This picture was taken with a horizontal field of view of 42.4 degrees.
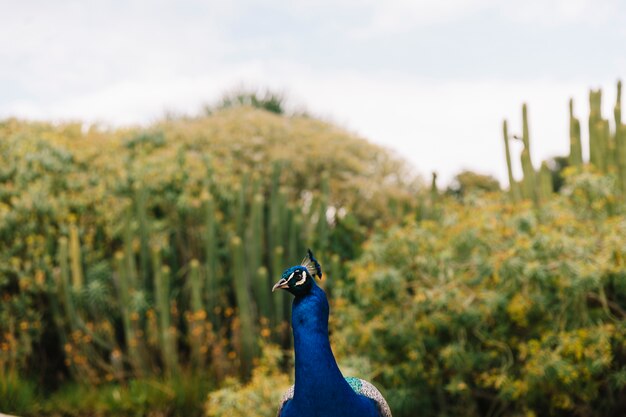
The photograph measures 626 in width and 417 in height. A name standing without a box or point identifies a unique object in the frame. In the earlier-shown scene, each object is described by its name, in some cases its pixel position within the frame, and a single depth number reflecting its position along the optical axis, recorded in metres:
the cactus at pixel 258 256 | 8.04
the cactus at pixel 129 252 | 8.13
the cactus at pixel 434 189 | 8.35
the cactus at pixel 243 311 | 7.80
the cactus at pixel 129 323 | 8.07
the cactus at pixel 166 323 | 7.85
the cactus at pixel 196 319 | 7.83
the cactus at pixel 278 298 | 8.09
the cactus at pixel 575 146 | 7.91
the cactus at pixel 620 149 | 7.22
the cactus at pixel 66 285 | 8.22
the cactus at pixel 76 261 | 8.32
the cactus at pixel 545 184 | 7.87
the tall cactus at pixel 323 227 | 8.50
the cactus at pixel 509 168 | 7.92
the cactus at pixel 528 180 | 7.81
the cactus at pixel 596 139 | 7.69
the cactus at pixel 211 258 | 8.16
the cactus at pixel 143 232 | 8.40
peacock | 2.80
